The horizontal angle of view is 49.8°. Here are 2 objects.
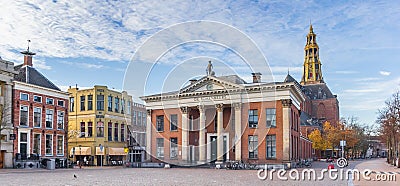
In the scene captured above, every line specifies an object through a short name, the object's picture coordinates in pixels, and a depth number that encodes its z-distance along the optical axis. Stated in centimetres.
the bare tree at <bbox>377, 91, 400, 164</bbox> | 4907
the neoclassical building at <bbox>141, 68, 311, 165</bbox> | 4888
